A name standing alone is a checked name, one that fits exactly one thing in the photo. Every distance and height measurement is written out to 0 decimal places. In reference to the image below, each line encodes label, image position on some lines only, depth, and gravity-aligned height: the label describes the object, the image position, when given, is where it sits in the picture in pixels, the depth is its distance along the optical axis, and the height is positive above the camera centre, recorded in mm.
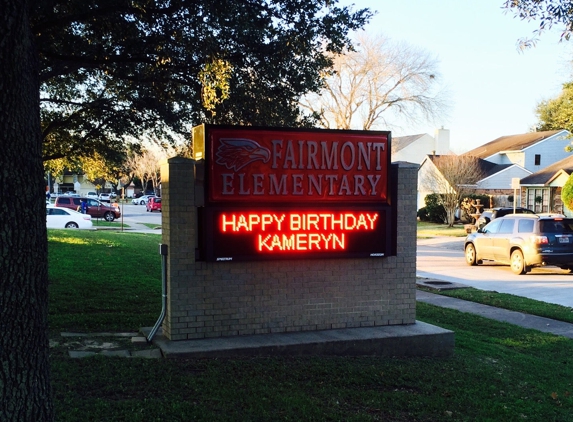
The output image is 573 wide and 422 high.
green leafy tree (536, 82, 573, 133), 26145 +4475
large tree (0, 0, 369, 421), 3438 +2071
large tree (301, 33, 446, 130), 39625 +6806
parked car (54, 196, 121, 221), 45125 -318
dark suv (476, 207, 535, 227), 30641 -611
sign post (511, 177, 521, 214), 27617 +932
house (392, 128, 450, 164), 67562 +6321
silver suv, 18094 -1210
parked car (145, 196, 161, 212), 61469 -210
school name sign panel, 7410 +110
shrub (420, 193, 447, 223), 45406 -489
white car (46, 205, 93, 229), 31828 -914
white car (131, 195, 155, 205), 79938 +122
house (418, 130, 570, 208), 48312 +3656
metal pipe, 7320 -1074
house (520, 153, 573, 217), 38156 +1030
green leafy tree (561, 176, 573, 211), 30062 +448
